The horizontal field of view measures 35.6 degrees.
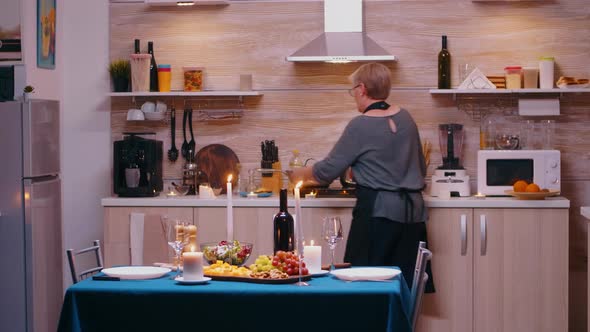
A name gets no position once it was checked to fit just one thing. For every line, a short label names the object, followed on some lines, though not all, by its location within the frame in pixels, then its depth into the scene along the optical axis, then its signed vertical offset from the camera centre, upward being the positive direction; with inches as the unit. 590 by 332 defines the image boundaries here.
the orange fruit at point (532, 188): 200.8 -9.4
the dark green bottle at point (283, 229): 137.4 -12.3
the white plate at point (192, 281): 122.0 -17.8
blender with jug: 207.9 -5.3
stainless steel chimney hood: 209.5 +24.7
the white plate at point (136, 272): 126.1 -17.4
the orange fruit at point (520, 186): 201.9 -9.0
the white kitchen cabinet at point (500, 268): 200.2 -26.9
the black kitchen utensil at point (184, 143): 226.5 +1.2
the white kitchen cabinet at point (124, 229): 208.8 -18.5
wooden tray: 122.2 -17.8
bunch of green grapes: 126.6 -16.4
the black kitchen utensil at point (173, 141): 226.4 +1.7
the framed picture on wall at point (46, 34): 213.5 +27.3
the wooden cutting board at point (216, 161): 226.1 -3.3
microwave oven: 207.2 -5.4
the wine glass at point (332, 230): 131.6 -12.0
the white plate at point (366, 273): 124.2 -17.5
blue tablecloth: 117.9 -20.8
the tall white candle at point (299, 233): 120.5 -11.3
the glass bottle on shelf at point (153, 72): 224.1 +18.6
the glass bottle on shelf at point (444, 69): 217.5 +18.2
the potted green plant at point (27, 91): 193.8 +12.4
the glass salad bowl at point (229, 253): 135.3 -15.5
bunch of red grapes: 125.1 -15.9
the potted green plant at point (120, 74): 222.2 +18.1
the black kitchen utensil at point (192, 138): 226.2 +2.3
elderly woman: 180.7 -5.5
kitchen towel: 207.8 -19.1
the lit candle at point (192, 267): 122.4 -15.9
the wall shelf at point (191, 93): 218.5 +13.0
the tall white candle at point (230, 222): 137.4 -11.2
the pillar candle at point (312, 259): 130.4 -15.9
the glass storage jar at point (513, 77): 213.5 +15.9
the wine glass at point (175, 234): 130.0 -12.2
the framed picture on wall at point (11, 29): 203.2 +26.6
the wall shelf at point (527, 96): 211.9 +11.7
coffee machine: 213.0 -4.3
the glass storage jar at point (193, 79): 222.4 +16.7
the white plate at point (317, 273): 129.3 -17.8
